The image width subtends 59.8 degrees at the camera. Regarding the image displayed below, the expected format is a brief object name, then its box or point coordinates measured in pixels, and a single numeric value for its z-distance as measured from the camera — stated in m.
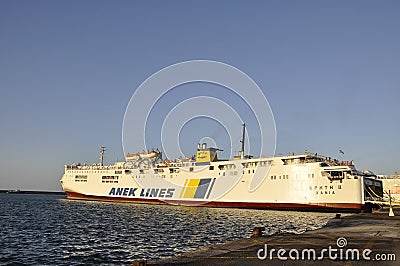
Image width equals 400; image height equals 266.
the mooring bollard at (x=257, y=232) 16.58
